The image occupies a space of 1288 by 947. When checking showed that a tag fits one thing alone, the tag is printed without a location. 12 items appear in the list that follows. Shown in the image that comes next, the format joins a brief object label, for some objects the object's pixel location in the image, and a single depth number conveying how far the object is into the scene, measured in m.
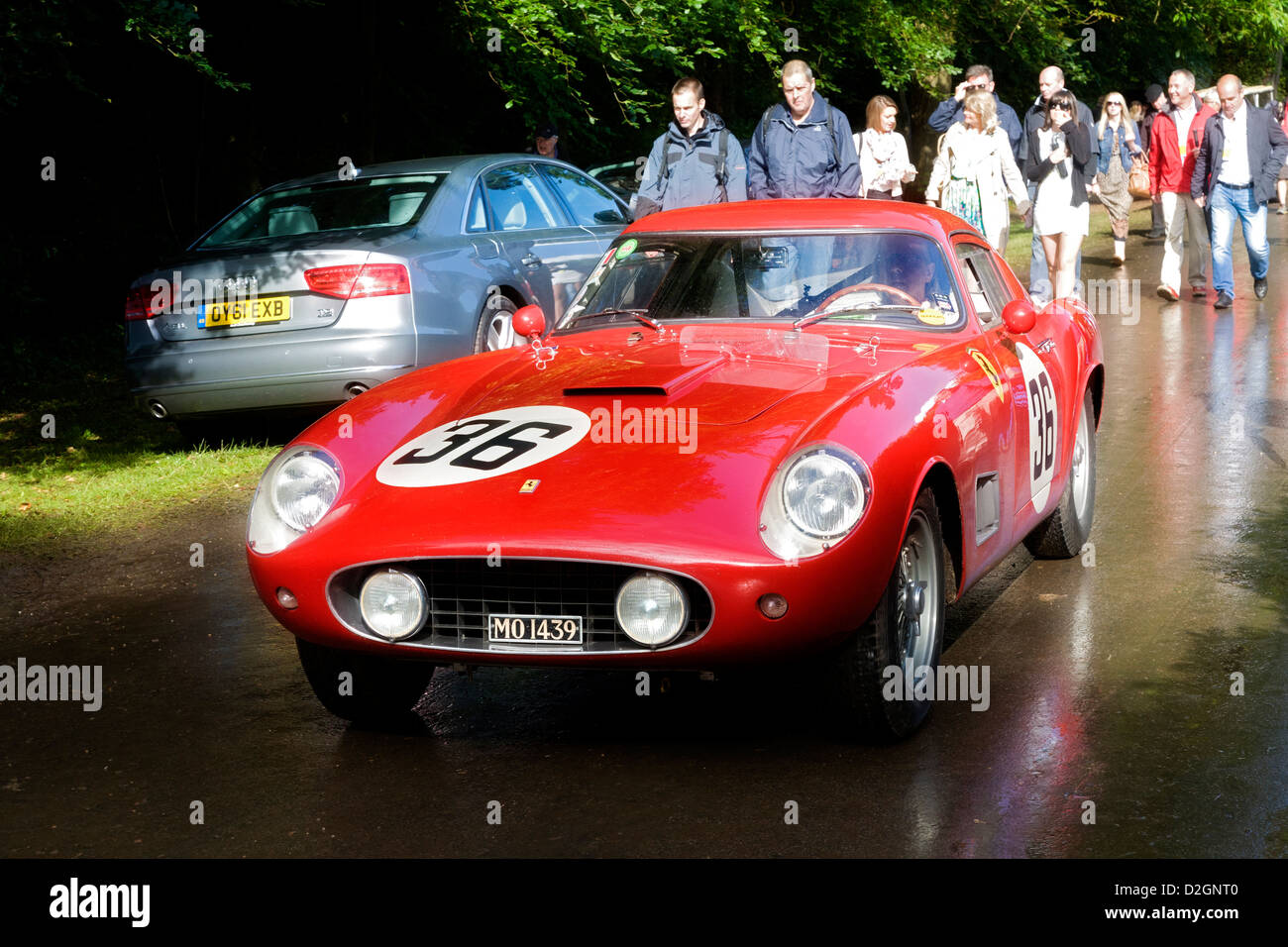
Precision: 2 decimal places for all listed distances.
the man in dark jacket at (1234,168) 14.88
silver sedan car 9.25
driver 6.01
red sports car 4.44
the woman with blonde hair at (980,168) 13.15
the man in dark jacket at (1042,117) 14.02
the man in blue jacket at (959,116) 15.06
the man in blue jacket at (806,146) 10.51
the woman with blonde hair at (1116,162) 19.44
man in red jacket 16.30
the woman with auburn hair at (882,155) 15.16
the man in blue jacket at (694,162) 10.45
